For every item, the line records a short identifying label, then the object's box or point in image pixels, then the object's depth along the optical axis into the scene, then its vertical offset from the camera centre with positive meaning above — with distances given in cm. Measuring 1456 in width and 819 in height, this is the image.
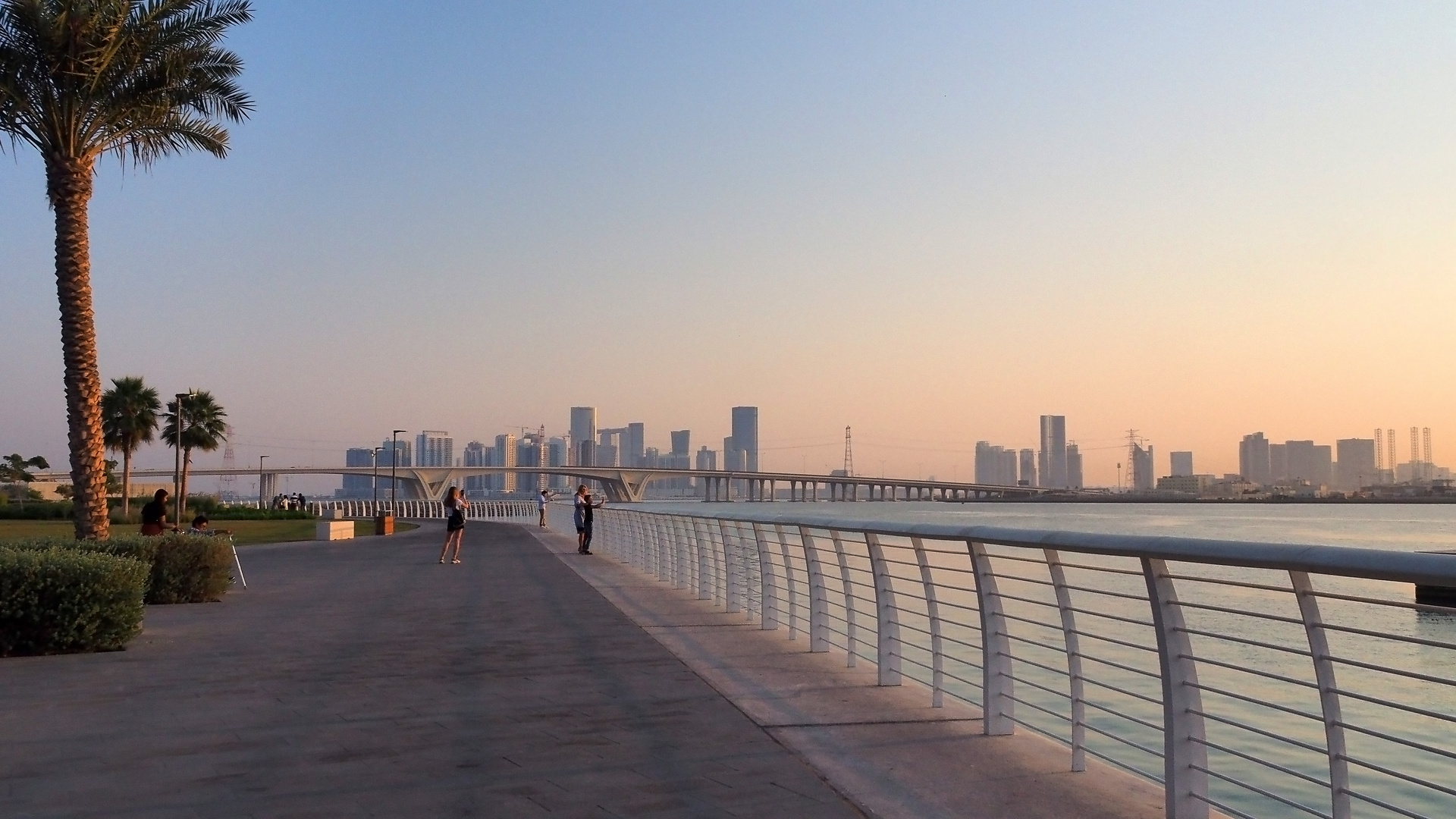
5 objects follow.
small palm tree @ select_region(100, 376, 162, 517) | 6216 +309
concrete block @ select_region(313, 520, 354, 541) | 3878 -168
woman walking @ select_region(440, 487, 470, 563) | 2369 -71
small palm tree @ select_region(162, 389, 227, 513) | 6794 +287
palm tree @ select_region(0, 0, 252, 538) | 1630 +515
